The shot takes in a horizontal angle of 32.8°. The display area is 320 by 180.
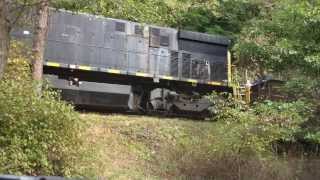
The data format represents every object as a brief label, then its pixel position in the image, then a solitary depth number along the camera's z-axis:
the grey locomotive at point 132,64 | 19.80
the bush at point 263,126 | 13.92
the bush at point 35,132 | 10.05
